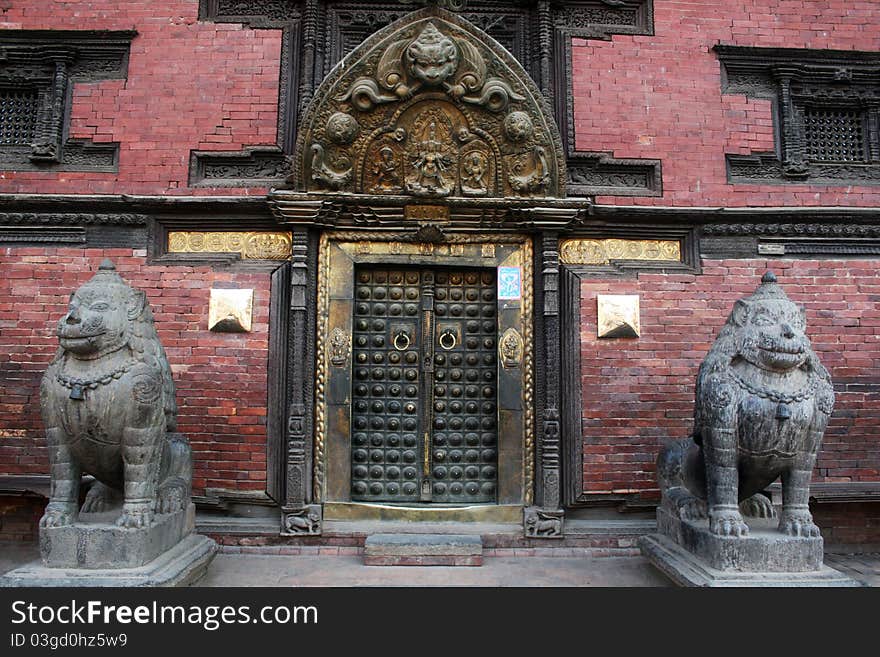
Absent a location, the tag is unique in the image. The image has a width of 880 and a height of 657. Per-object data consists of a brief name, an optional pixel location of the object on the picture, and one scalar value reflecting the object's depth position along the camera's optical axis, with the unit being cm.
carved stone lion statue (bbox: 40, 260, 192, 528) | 437
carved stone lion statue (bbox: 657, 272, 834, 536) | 443
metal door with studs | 632
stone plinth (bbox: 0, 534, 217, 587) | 413
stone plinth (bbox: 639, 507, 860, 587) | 426
